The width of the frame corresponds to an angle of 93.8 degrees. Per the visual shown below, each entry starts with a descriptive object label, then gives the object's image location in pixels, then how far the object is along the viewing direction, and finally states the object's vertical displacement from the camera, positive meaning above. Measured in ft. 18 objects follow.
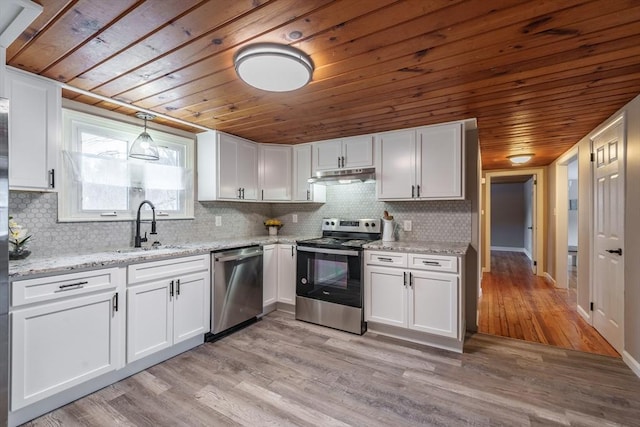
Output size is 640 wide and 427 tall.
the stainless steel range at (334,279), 10.02 -2.32
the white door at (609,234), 8.50 -0.63
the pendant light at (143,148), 8.64 +1.89
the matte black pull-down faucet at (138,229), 8.71 -0.45
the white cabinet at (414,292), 8.68 -2.42
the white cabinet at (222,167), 10.84 +1.73
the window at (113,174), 8.05 +1.20
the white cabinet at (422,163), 9.56 +1.70
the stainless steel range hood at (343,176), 10.84 +1.39
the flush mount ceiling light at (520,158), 15.20 +2.88
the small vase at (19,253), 6.52 -0.89
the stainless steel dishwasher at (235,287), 9.46 -2.50
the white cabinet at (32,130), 6.33 +1.85
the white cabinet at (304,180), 12.53 +1.43
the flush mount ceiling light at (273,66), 5.33 +2.77
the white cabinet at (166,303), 7.45 -2.46
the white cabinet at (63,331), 5.65 -2.46
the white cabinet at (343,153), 11.12 +2.35
